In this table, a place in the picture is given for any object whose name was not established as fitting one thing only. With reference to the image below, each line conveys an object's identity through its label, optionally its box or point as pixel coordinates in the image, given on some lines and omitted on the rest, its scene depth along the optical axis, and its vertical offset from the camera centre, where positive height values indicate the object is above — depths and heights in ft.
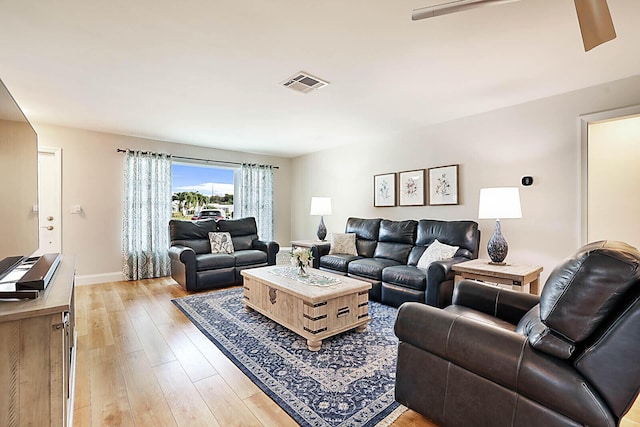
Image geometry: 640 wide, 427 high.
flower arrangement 10.29 -1.61
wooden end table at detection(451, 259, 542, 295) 8.61 -1.83
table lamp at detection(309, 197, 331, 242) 17.17 +0.18
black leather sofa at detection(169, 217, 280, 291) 13.51 -2.13
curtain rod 15.57 +3.16
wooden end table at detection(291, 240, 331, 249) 15.78 -1.75
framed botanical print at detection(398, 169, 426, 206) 14.16 +1.21
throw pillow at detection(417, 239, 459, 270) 11.30 -1.56
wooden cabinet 3.93 -2.05
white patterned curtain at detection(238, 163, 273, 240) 19.62 +1.10
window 17.80 +1.28
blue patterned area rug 5.60 -3.67
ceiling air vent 8.84 +4.01
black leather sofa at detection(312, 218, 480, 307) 10.14 -1.97
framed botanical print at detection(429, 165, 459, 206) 12.94 +1.21
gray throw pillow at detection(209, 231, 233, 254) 15.80 -1.66
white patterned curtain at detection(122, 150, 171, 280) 15.57 -0.18
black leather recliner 3.54 -1.96
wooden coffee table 8.07 -2.71
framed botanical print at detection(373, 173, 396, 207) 15.38 +1.19
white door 13.85 +0.53
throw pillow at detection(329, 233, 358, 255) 14.87 -1.60
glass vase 10.32 -2.04
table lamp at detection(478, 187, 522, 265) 9.51 +0.12
